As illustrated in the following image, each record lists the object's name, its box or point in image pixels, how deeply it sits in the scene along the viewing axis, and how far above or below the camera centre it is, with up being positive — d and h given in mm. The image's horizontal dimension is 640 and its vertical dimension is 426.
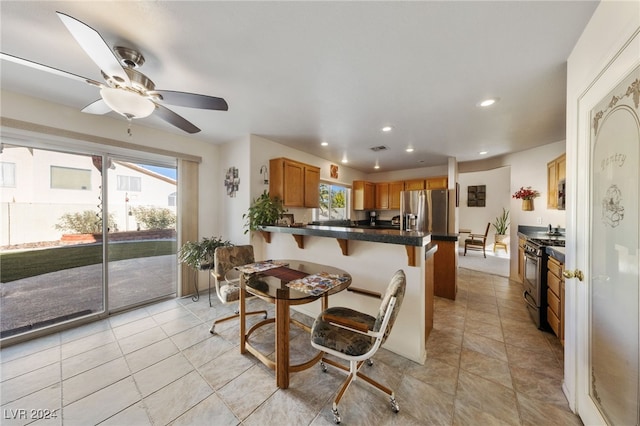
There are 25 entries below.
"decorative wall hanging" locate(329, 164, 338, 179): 5046 +988
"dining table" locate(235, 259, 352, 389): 1616 -602
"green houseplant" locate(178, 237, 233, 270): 3047 -585
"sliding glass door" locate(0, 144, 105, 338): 2256 -299
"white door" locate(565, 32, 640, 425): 1000 -184
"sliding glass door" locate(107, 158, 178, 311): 2896 -299
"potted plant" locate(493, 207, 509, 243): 6895 -461
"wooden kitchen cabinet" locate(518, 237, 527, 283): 3703 -826
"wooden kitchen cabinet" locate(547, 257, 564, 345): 2027 -845
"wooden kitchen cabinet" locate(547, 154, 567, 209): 2998 +511
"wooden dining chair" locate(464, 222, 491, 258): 6385 -957
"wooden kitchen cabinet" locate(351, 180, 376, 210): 5844 +493
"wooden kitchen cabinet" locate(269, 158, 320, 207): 3451 +515
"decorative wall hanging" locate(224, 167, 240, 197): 3465 +516
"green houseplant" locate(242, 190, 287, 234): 3115 -10
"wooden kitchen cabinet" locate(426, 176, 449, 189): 4948 +700
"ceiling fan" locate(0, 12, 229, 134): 1128 +844
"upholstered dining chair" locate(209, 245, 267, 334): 2293 -646
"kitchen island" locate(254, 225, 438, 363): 1912 -562
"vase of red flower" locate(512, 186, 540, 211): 3821 +283
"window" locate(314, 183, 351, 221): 5095 +243
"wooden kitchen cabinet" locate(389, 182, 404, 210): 5742 +514
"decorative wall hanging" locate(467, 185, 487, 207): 7538 +577
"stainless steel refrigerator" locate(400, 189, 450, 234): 4159 +42
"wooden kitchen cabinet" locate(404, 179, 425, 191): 5362 +706
